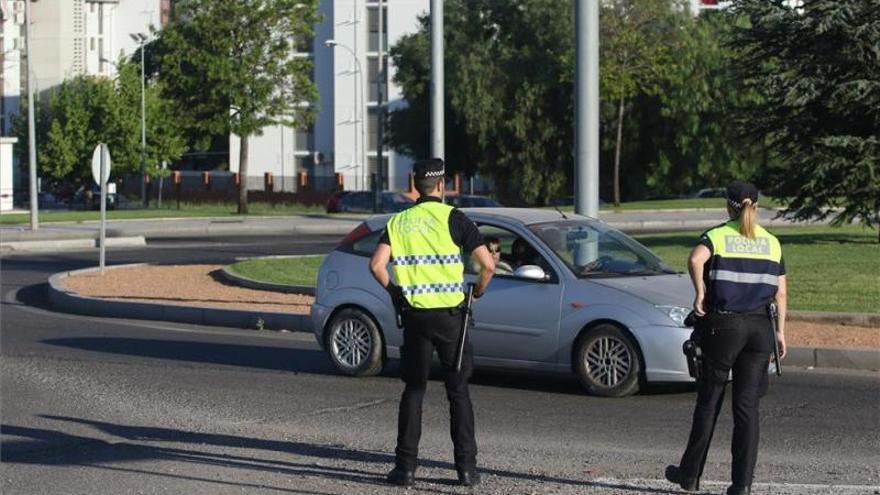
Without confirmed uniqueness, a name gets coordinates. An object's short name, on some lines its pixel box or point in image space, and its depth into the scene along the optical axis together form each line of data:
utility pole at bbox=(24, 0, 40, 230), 40.06
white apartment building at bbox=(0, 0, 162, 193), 111.56
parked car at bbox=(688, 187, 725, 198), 61.05
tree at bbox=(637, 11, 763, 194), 58.06
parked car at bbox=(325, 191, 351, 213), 58.69
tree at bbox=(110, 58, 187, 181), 75.75
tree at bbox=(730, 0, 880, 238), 23.84
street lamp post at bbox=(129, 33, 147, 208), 69.19
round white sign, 24.00
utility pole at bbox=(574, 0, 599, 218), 16.27
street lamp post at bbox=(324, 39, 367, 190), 78.12
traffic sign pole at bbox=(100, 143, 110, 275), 23.62
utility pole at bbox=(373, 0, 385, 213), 52.25
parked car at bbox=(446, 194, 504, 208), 46.41
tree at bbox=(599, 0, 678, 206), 54.78
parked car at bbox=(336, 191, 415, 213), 56.09
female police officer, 7.77
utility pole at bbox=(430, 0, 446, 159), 20.17
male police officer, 8.28
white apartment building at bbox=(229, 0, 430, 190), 79.31
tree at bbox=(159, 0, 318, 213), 54.06
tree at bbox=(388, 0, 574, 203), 59.22
